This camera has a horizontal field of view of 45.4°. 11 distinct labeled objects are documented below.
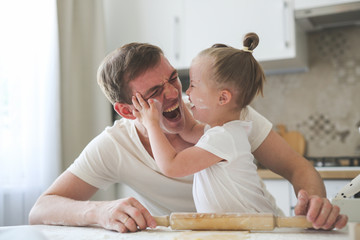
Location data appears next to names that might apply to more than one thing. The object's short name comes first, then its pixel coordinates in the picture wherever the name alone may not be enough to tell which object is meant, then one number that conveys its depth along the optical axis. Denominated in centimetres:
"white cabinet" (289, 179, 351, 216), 238
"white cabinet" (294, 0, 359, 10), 269
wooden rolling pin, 98
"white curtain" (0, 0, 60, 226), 238
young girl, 117
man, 140
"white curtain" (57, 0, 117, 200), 283
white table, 86
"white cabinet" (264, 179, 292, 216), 250
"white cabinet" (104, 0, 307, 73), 283
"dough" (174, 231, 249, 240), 92
